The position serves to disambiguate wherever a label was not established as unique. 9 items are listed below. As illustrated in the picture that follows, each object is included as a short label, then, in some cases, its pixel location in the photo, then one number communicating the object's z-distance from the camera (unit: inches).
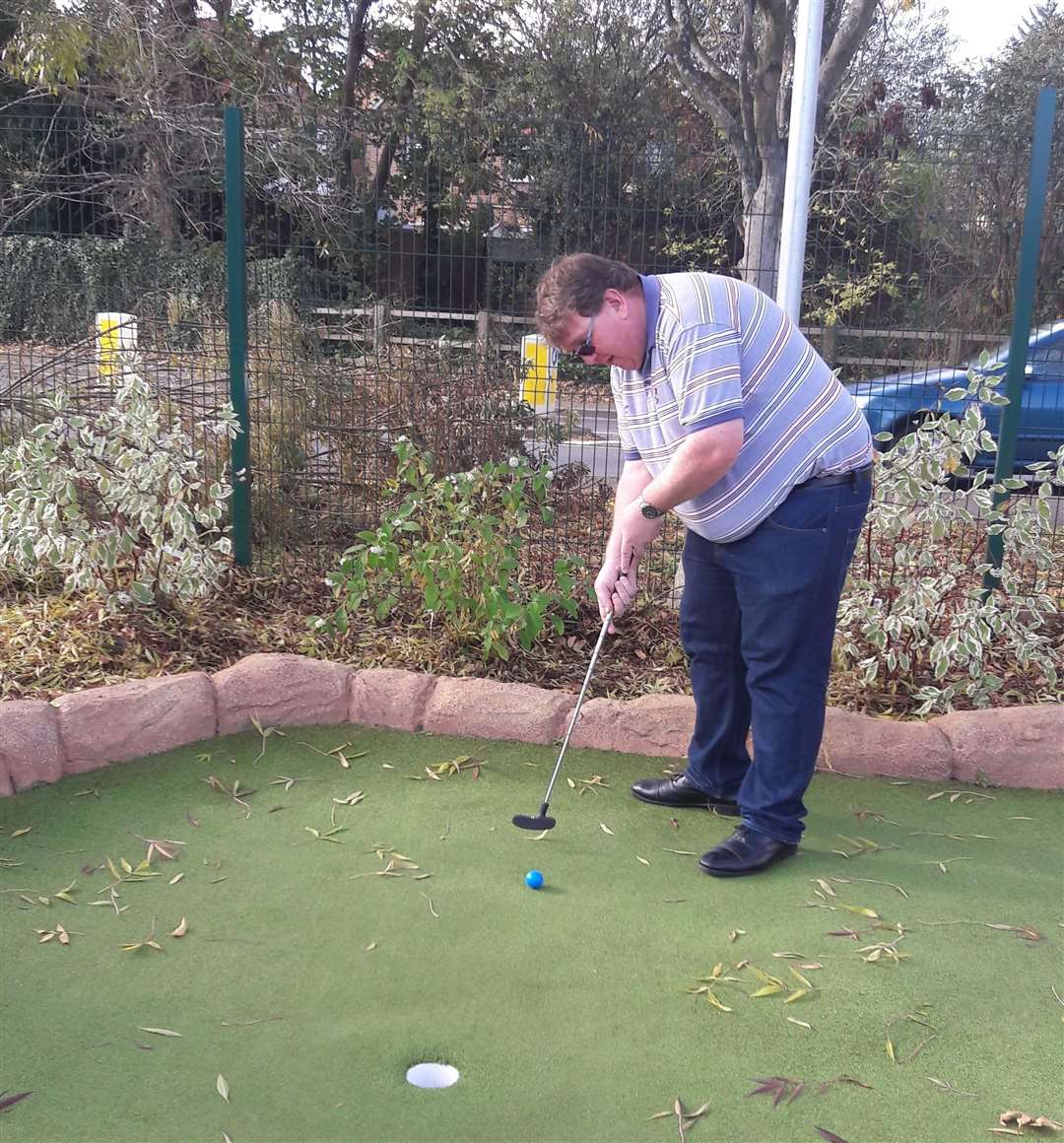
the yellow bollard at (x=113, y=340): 185.0
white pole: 162.4
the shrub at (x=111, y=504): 158.7
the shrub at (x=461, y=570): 160.9
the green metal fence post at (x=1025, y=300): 155.9
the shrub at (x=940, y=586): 149.3
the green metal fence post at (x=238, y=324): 180.7
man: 103.2
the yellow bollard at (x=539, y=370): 191.6
